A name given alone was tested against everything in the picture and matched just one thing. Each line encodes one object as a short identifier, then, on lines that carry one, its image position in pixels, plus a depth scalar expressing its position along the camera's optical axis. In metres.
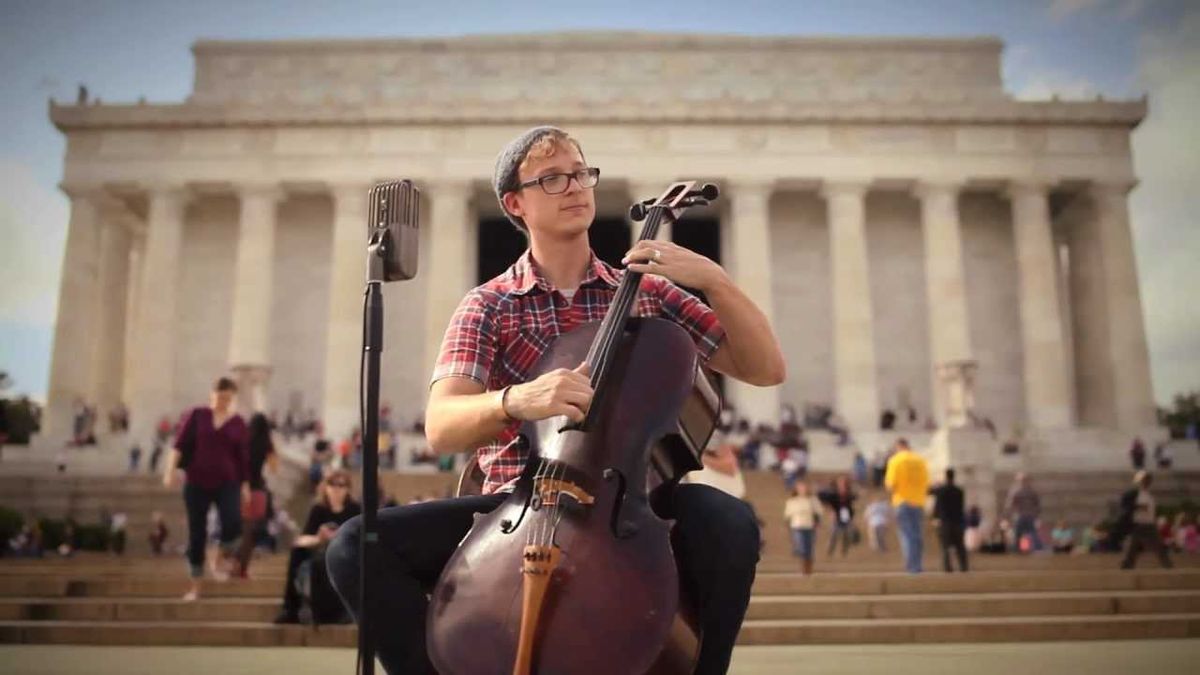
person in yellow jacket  15.44
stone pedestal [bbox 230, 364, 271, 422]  29.14
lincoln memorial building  43.91
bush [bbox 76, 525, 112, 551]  24.52
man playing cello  3.06
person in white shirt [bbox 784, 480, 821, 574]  15.80
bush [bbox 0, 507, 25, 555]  22.75
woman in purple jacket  10.96
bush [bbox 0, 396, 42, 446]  59.22
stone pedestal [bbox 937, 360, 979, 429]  27.97
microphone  3.84
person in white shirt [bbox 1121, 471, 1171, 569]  16.06
